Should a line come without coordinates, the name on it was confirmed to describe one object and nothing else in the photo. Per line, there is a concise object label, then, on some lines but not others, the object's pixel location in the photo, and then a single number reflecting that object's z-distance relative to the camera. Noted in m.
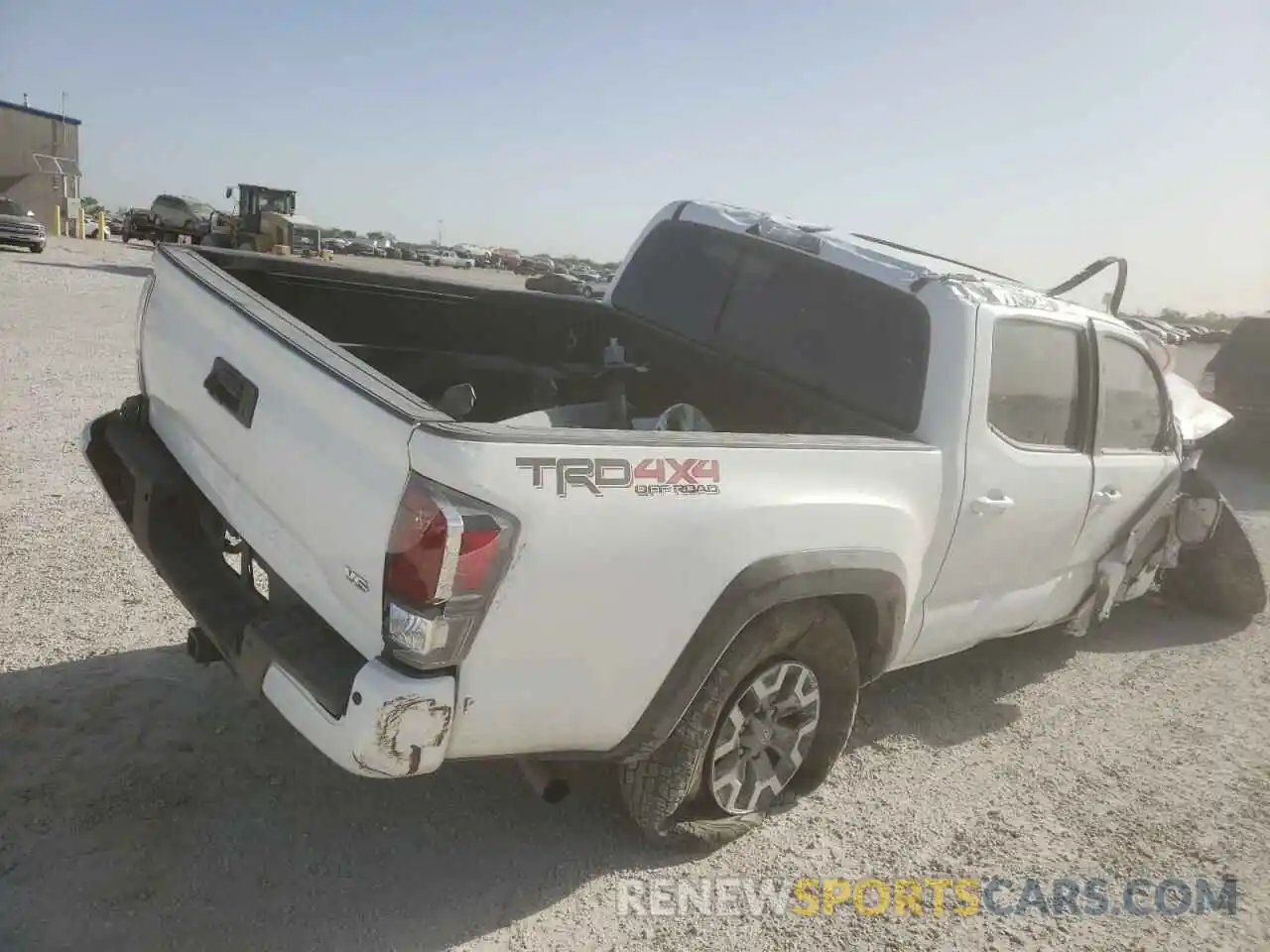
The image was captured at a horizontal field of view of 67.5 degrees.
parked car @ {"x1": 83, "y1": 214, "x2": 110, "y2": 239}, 45.28
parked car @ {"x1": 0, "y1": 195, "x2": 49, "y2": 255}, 23.62
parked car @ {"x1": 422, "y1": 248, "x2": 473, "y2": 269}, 64.98
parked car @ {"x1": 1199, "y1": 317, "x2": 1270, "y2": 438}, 10.99
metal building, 42.94
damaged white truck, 2.18
